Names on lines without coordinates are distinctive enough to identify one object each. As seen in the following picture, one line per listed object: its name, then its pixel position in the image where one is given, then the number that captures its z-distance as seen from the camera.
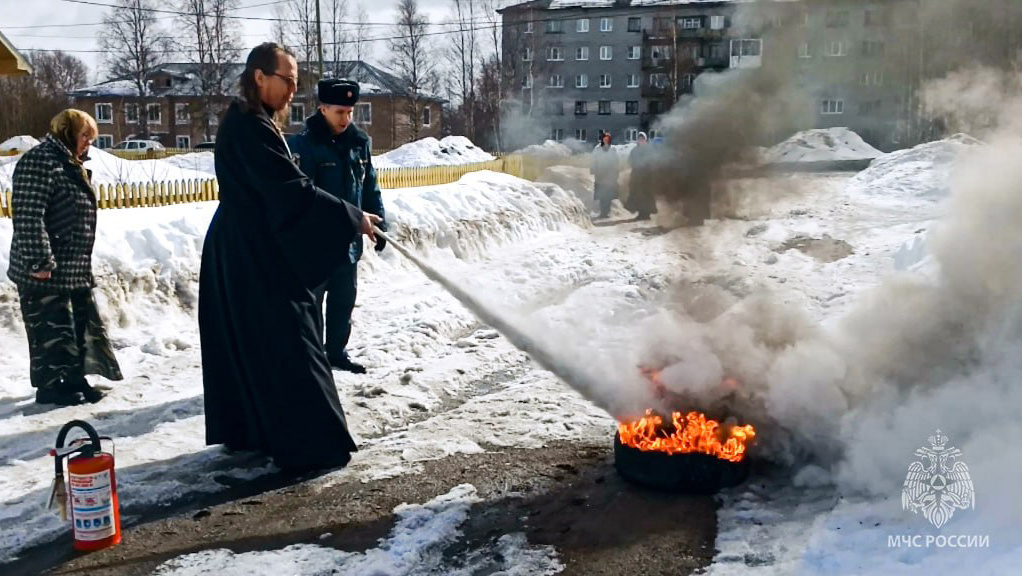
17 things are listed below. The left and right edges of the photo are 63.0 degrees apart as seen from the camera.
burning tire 4.22
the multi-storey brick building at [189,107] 55.09
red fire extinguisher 3.71
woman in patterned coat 5.58
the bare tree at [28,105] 39.91
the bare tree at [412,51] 52.25
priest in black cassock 4.48
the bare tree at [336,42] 51.44
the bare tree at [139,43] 48.03
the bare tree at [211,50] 46.22
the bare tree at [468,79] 52.34
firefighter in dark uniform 6.30
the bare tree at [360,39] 52.38
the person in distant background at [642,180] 9.22
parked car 47.50
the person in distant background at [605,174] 17.61
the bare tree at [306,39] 47.26
